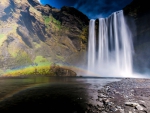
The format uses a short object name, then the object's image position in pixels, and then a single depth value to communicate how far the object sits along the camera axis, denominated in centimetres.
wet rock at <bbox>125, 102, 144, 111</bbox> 414
